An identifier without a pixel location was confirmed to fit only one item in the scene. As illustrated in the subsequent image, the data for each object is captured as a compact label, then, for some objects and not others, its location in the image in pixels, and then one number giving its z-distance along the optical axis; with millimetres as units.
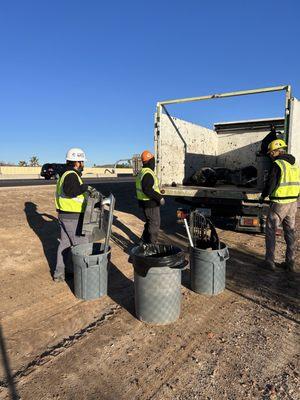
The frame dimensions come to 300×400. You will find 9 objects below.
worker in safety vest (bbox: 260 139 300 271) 4855
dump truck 6367
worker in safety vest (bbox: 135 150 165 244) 5395
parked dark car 29469
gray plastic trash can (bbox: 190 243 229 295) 4066
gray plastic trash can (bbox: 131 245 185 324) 3342
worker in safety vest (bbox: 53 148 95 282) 4402
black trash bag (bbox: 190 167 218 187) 8258
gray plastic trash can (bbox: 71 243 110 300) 3943
